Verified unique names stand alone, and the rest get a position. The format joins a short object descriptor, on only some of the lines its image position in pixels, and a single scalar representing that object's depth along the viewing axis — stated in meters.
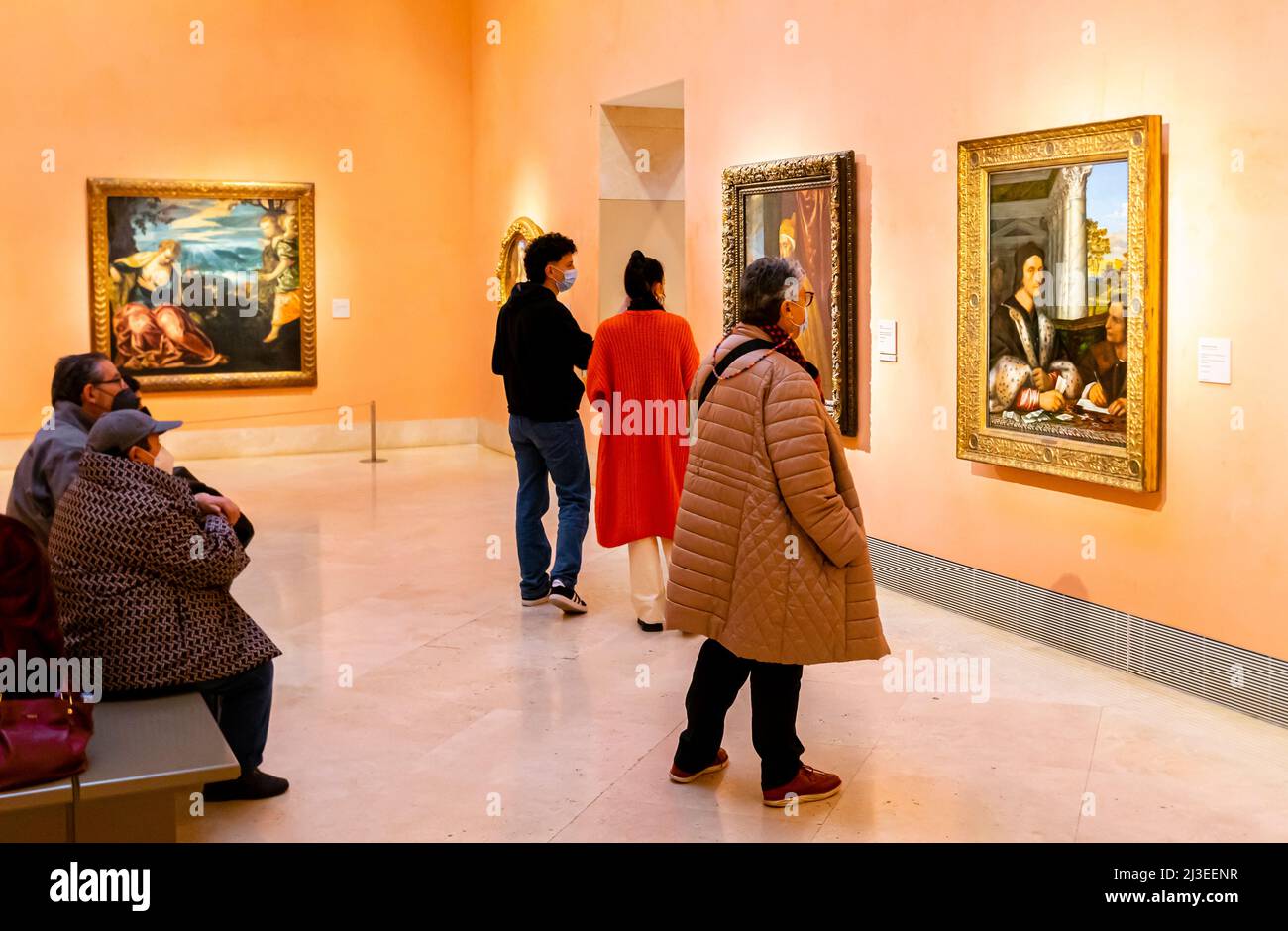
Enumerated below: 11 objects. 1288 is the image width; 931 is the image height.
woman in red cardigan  8.12
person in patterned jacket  5.04
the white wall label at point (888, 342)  9.44
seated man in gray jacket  6.31
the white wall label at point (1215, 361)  6.82
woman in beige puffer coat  5.16
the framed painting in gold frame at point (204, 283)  16.28
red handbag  4.23
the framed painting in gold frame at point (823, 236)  9.71
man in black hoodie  8.62
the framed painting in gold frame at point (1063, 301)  7.18
